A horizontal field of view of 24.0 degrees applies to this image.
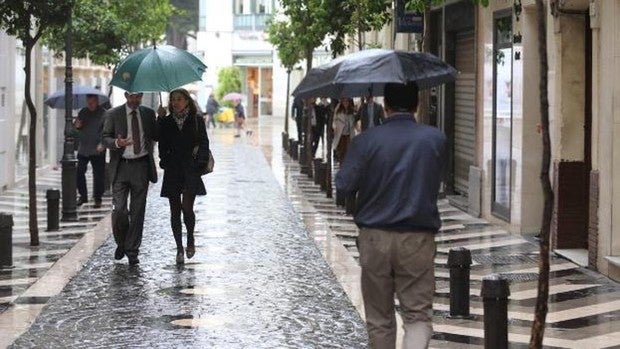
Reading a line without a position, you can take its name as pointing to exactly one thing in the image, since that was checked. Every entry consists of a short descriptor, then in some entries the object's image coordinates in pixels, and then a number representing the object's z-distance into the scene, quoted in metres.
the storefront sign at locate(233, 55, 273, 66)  87.69
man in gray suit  14.52
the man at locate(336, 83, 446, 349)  7.91
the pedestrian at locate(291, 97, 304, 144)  39.06
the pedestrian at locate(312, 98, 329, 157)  37.36
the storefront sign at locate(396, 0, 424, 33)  22.28
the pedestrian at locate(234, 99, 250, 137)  57.65
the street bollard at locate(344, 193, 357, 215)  20.84
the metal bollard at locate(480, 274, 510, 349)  8.88
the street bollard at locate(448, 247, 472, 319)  11.25
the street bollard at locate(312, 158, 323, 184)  26.88
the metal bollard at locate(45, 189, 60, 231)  18.30
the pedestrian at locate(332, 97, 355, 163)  27.83
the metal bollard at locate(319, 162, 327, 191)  25.81
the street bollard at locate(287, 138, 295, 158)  38.75
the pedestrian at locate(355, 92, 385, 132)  23.14
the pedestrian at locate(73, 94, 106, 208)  22.55
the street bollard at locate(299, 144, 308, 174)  32.18
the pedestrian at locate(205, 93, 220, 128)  64.19
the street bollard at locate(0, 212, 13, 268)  14.48
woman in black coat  14.48
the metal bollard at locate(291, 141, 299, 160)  37.25
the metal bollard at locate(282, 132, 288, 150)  43.19
